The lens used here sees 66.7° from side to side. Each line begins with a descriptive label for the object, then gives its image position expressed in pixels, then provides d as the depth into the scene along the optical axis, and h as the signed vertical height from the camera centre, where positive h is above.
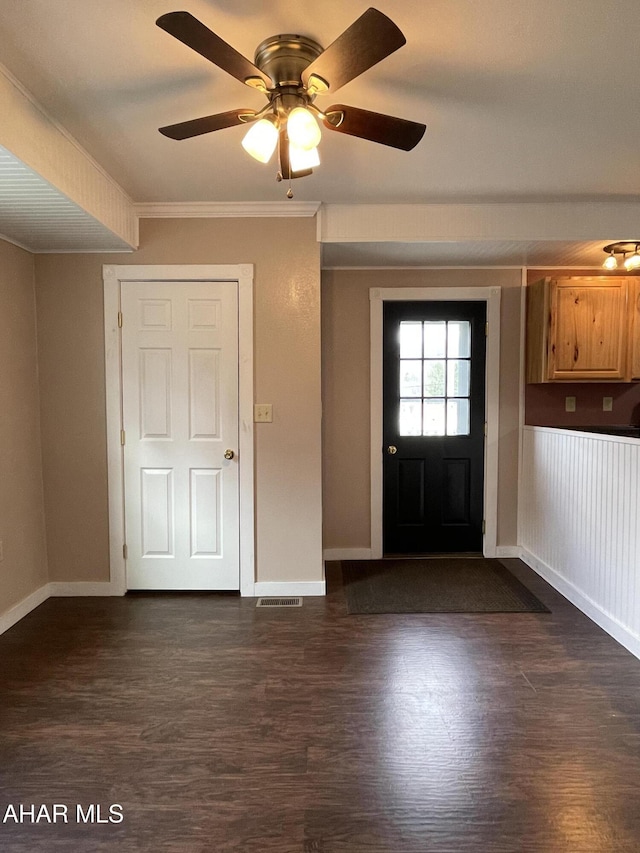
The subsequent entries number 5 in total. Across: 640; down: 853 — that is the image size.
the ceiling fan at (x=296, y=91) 1.34 +0.99
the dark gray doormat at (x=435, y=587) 3.03 -1.26
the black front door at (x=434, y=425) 3.87 -0.18
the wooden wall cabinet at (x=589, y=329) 3.52 +0.53
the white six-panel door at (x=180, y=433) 3.15 -0.19
